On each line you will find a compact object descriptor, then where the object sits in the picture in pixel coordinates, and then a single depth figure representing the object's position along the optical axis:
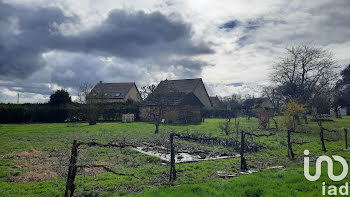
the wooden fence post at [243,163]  7.32
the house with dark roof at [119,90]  48.34
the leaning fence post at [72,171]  4.54
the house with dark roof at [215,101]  64.04
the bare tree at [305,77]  27.94
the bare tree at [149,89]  22.20
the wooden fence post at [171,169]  6.23
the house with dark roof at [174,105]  22.46
